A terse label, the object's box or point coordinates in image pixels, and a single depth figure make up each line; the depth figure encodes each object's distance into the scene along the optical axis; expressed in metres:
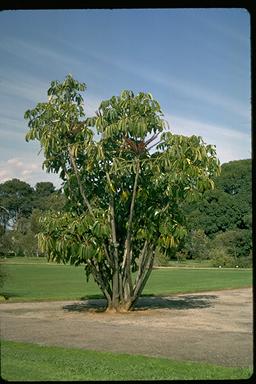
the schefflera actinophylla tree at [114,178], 12.58
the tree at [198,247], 50.69
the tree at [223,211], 57.31
